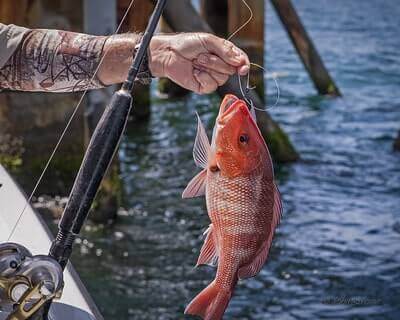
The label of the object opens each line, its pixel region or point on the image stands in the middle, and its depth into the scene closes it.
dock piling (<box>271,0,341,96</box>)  13.34
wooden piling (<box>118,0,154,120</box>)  12.10
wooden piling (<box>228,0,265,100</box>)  12.65
